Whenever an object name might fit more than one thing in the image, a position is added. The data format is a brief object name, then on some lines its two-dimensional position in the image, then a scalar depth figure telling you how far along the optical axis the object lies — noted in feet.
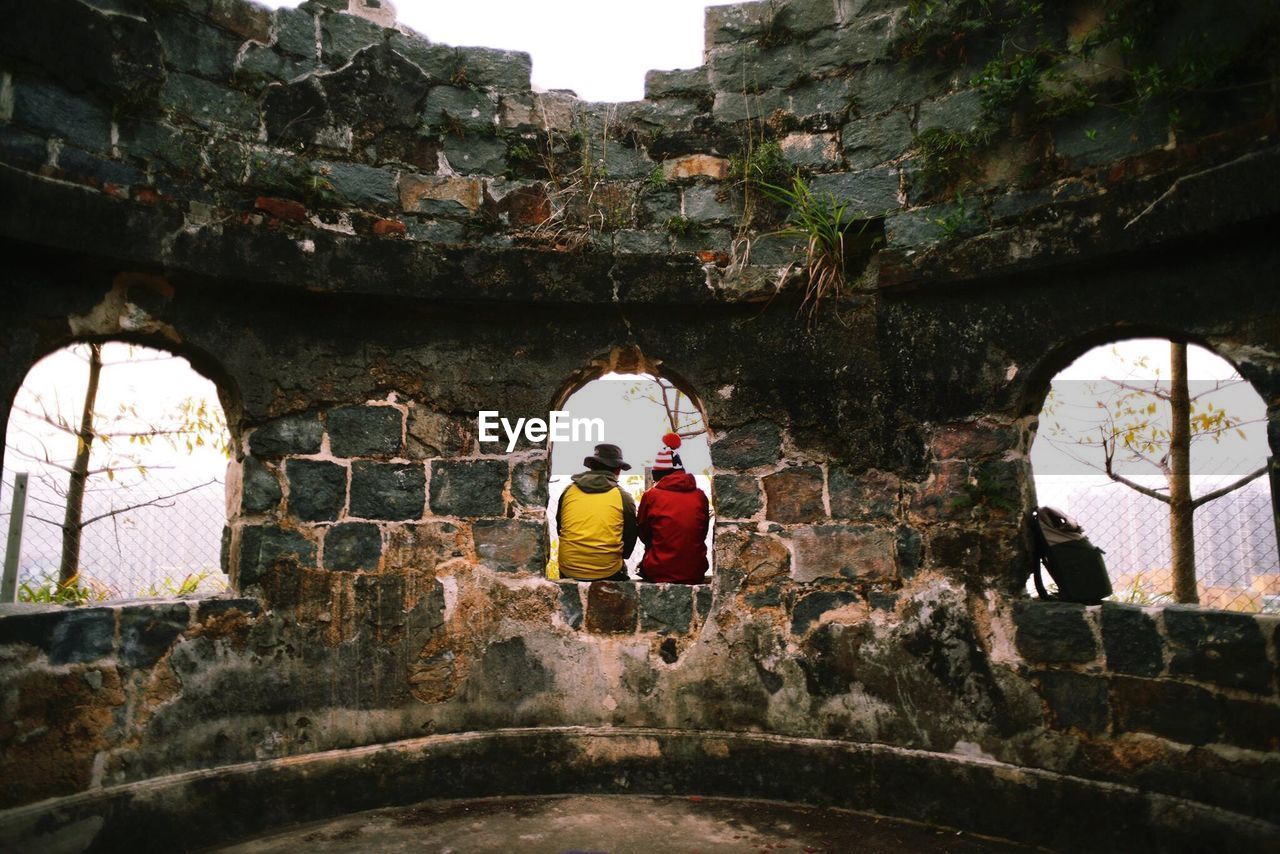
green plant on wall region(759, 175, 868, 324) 13.62
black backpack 11.71
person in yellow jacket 14.25
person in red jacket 14.25
